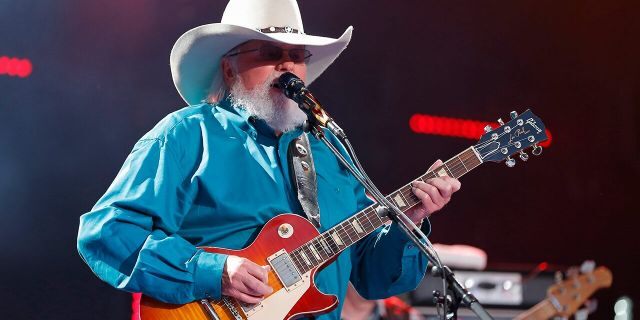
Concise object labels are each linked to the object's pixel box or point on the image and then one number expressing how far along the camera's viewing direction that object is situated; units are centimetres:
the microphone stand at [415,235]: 475
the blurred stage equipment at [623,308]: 1237
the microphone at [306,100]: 523
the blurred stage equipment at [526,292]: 1043
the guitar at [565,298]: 1036
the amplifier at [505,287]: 1092
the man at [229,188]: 536
